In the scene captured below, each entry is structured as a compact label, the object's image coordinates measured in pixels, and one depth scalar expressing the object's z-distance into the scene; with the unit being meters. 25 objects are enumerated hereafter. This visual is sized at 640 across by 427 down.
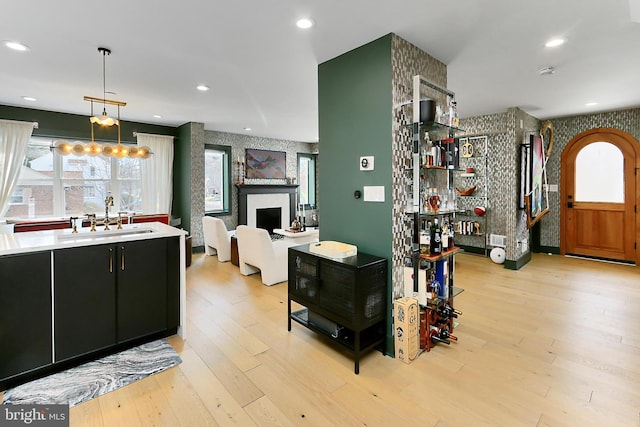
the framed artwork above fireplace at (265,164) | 7.68
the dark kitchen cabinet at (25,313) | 2.10
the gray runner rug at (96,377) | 2.06
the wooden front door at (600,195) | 5.37
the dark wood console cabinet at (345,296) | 2.37
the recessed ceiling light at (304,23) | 2.35
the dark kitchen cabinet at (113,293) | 2.34
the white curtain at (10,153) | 4.74
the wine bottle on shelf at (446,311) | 2.78
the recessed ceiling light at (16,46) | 2.72
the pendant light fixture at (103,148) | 3.30
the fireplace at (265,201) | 7.33
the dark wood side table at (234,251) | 5.42
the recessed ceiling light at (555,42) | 2.71
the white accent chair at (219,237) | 5.64
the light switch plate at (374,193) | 2.63
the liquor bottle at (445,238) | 2.87
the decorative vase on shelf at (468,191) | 5.93
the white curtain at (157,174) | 6.17
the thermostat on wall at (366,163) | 2.72
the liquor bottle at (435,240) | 2.73
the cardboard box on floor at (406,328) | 2.46
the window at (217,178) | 7.07
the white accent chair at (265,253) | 4.34
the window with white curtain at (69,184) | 5.07
